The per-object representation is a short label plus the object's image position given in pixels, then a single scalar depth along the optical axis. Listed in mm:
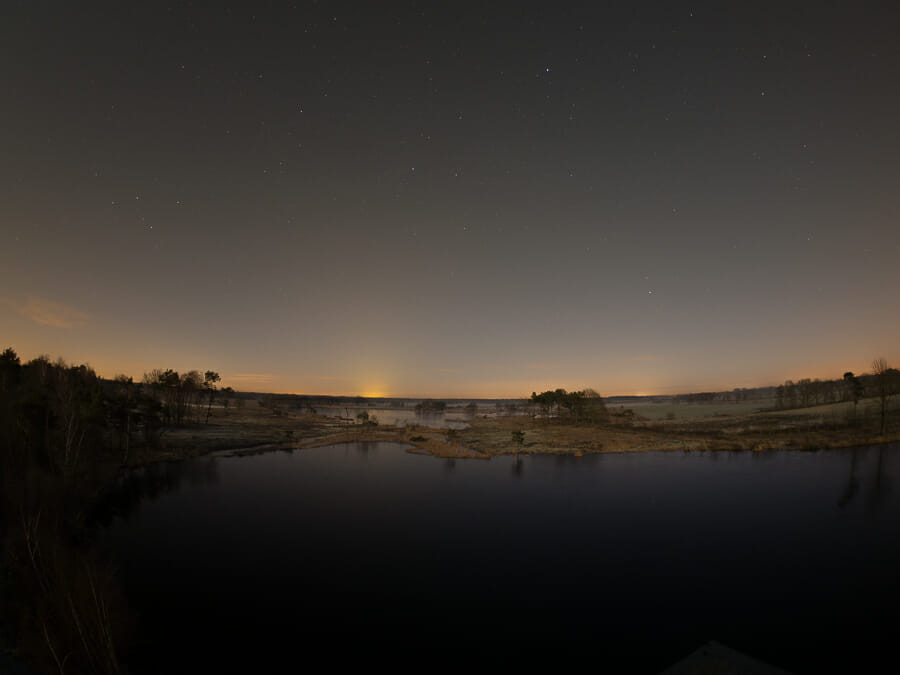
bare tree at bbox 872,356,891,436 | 58528
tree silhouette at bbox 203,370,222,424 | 116000
